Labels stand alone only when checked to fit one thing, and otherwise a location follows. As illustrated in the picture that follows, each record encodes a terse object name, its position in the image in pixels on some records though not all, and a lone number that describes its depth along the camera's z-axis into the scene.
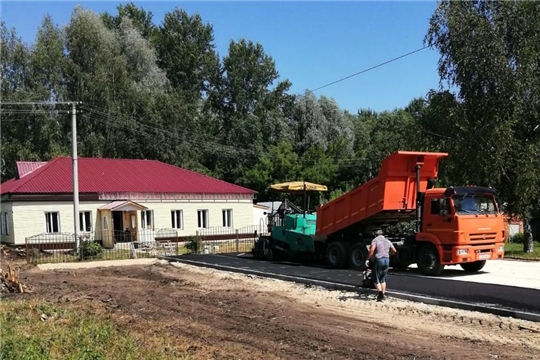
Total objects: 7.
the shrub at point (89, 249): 26.06
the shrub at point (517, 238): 33.30
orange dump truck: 15.38
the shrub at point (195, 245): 28.81
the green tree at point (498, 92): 23.39
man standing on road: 12.83
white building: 32.56
